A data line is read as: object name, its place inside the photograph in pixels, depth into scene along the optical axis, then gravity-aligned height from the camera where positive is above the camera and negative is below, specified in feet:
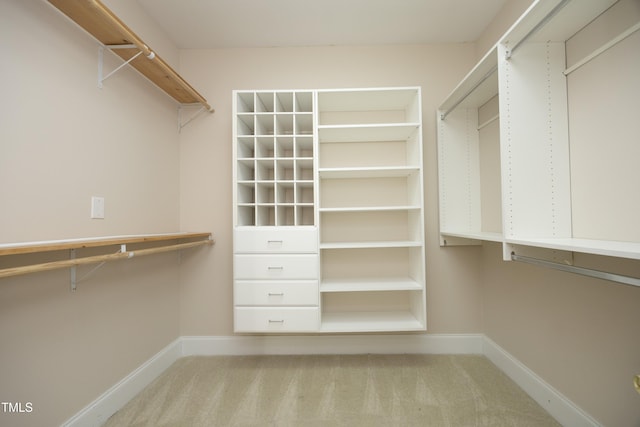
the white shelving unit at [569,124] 3.92 +1.43
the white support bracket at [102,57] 5.21 +3.01
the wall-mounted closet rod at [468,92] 5.48 +2.78
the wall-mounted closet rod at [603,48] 3.79 +2.43
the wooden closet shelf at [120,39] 4.26 +3.20
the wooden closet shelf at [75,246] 3.01 -0.32
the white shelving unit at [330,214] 6.72 +0.11
